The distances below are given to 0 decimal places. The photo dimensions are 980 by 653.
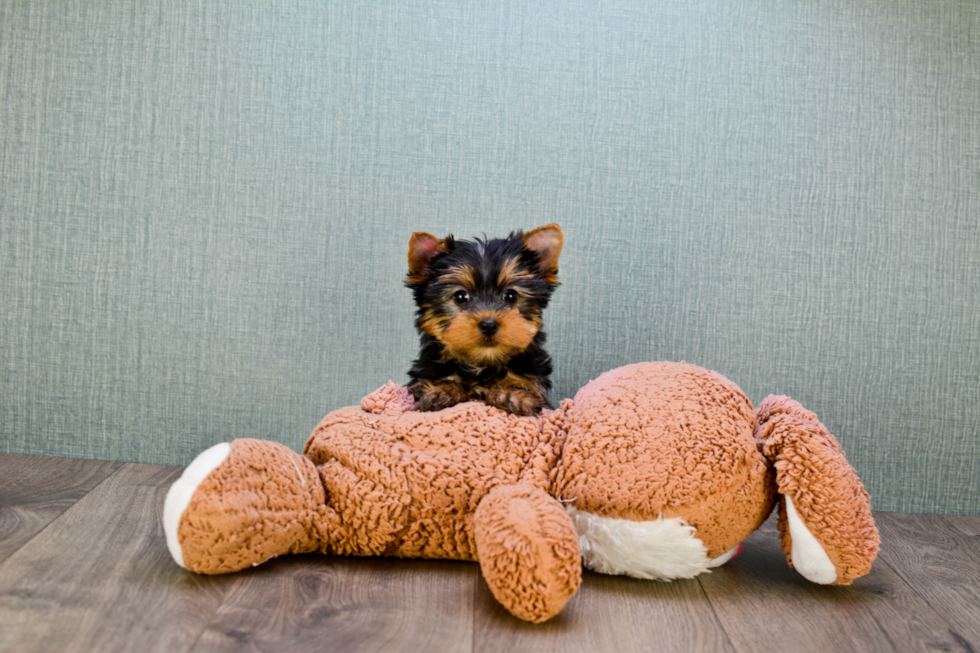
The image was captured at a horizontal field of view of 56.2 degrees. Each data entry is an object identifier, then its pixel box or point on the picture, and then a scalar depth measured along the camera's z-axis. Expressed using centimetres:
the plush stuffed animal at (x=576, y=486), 50
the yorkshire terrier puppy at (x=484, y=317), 57
